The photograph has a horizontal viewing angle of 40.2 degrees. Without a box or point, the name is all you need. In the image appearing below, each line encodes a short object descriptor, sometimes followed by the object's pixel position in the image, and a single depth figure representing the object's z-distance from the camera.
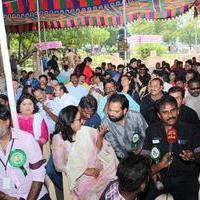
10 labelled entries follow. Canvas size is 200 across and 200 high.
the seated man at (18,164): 2.14
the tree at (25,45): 19.93
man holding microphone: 2.50
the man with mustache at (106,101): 3.80
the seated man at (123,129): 3.05
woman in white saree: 2.48
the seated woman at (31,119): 3.43
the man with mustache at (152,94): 4.20
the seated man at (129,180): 1.78
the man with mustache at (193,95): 4.19
